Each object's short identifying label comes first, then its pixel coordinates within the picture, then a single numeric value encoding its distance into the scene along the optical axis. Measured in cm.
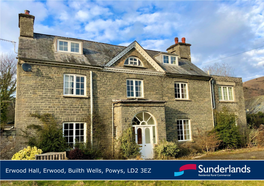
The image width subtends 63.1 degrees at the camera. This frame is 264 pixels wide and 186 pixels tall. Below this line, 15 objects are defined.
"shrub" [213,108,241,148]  1878
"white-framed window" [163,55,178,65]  2058
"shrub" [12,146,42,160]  1163
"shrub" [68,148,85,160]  1301
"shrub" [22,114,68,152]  1323
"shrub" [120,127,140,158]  1406
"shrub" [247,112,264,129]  2703
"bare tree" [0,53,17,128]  2249
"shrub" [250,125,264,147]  1969
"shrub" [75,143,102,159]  1398
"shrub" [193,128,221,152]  1811
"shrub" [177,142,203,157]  1744
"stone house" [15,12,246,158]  1430
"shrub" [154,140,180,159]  1494
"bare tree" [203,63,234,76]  4516
